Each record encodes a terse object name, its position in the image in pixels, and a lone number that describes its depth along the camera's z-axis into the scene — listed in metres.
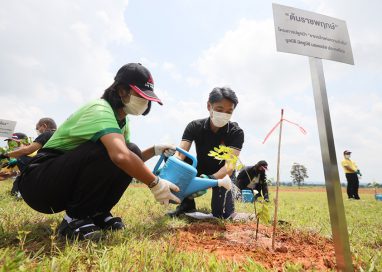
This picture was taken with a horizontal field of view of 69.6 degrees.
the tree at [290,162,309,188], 64.38
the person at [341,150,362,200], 9.90
